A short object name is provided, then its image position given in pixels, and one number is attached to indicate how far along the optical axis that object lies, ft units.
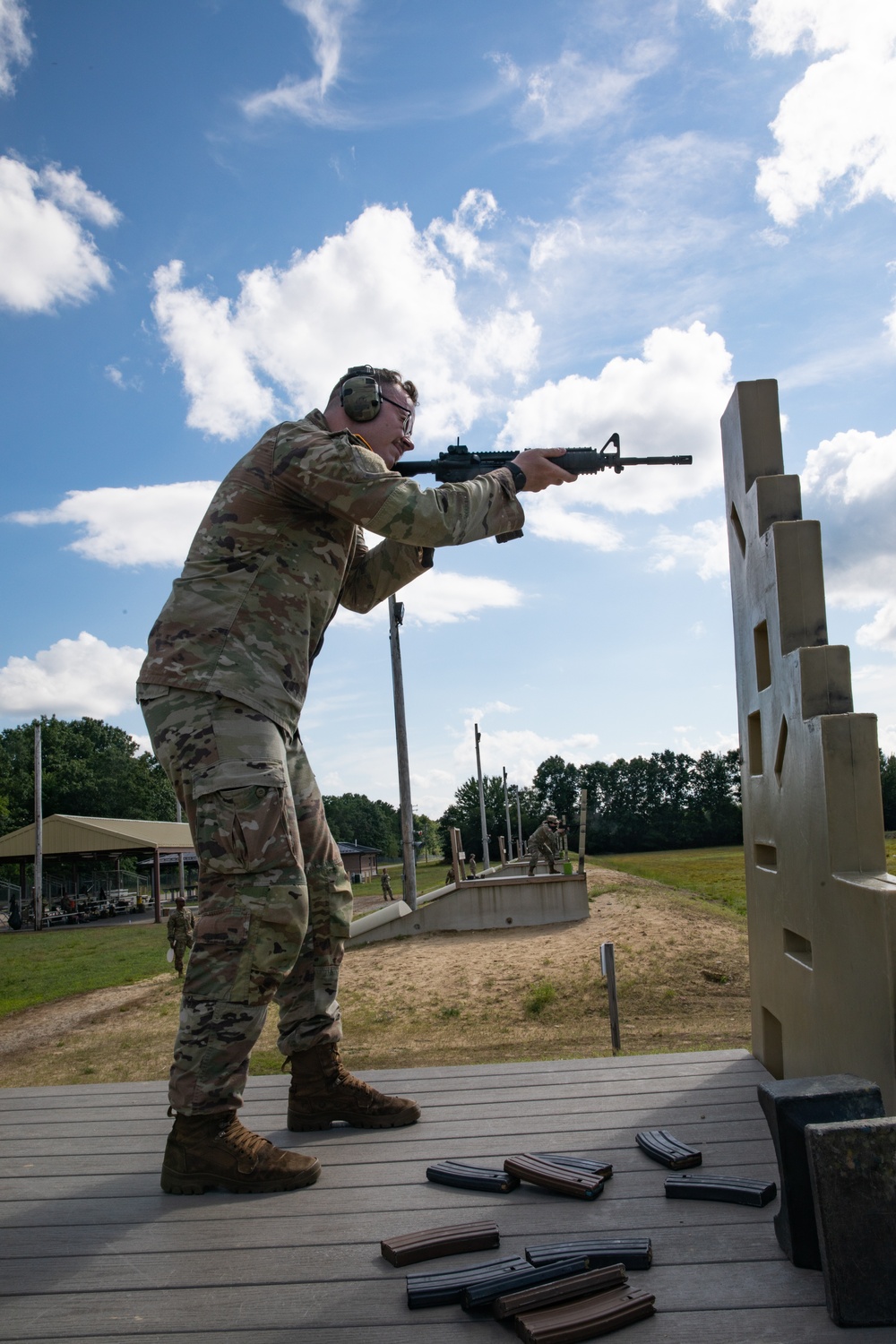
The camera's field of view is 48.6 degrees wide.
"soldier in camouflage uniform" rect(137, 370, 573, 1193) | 8.68
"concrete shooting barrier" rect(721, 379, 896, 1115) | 7.56
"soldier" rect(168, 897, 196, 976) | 54.23
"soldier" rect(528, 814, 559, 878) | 82.02
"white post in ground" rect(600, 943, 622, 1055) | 28.58
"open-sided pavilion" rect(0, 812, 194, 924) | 122.93
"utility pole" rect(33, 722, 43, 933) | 104.67
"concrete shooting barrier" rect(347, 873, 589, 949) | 62.08
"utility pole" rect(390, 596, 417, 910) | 71.46
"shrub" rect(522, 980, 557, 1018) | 40.29
